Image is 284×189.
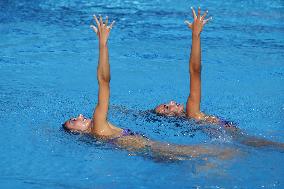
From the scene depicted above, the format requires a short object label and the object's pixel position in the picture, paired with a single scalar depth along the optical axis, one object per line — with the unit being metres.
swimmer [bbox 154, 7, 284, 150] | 13.93
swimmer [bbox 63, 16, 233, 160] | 12.63
